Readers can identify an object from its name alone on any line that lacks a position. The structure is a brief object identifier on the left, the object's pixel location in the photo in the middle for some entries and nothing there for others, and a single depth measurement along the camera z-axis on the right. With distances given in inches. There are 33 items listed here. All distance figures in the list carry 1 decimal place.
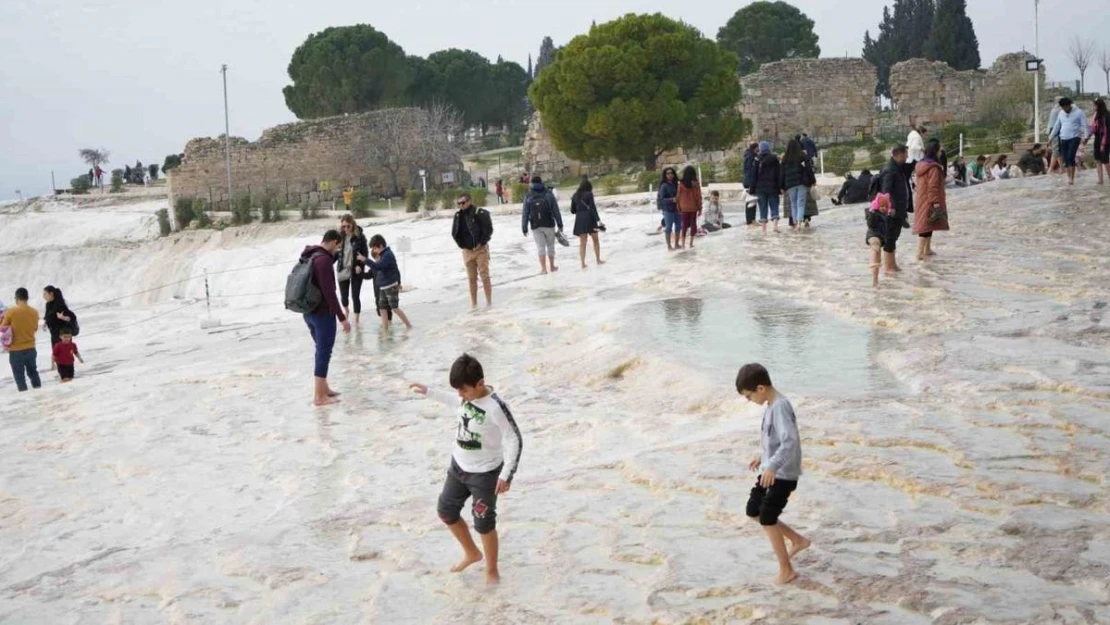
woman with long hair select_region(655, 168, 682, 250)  709.3
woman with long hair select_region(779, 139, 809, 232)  680.4
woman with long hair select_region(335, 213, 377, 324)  577.6
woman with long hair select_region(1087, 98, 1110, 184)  671.4
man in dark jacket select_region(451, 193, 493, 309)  584.4
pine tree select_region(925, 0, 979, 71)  2479.1
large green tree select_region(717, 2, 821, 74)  2714.1
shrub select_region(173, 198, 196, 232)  1635.1
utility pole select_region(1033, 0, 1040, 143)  1170.2
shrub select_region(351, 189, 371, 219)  1466.5
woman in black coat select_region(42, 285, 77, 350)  588.1
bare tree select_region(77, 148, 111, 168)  2931.8
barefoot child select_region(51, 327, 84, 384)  586.9
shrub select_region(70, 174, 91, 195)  2428.4
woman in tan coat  525.0
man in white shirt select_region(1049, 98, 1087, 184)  687.1
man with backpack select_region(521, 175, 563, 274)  646.5
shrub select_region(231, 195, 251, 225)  1501.0
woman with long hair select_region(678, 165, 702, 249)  689.0
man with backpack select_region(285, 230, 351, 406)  417.7
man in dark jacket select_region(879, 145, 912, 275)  511.5
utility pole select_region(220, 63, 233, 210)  1817.2
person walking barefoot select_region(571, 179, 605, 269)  679.7
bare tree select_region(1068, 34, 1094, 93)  2217.0
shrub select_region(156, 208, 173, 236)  1611.5
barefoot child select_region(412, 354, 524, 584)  238.8
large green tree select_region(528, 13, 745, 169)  1523.1
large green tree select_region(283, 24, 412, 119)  2571.4
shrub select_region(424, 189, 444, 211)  1376.7
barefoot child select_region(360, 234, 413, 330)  557.6
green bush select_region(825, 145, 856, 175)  1224.8
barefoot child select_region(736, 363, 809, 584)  221.0
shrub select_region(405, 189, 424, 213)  1400.1
